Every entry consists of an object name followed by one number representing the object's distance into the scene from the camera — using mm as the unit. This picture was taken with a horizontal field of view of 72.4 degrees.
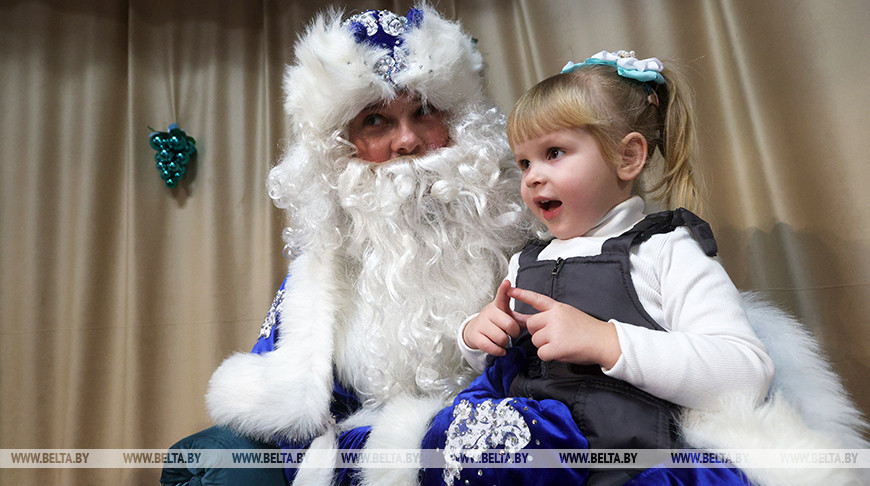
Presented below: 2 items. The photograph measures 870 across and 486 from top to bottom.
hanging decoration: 2373
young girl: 991
